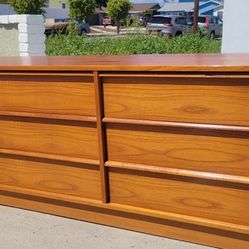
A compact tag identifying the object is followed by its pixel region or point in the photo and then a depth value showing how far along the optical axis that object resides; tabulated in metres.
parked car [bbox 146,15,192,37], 24.50
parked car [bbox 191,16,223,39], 29.74
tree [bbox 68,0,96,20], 34.38
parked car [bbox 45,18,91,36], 34.40
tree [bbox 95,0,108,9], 58.69
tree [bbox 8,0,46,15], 29.12
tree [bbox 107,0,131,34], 39.25
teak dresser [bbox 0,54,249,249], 2.68
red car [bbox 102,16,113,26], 57.78
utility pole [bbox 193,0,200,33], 12.96
